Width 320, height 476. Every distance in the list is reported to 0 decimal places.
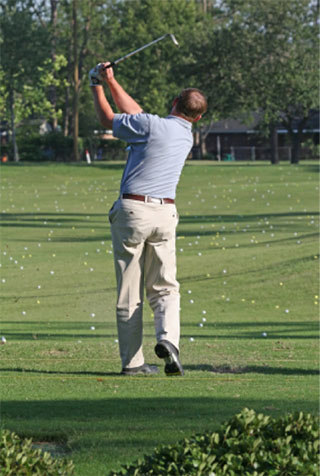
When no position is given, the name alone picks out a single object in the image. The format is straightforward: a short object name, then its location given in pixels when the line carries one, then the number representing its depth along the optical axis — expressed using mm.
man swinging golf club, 14266
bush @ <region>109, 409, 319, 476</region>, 7937
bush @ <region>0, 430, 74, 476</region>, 8055
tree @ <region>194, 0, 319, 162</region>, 113812
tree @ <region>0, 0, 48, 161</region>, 129625
